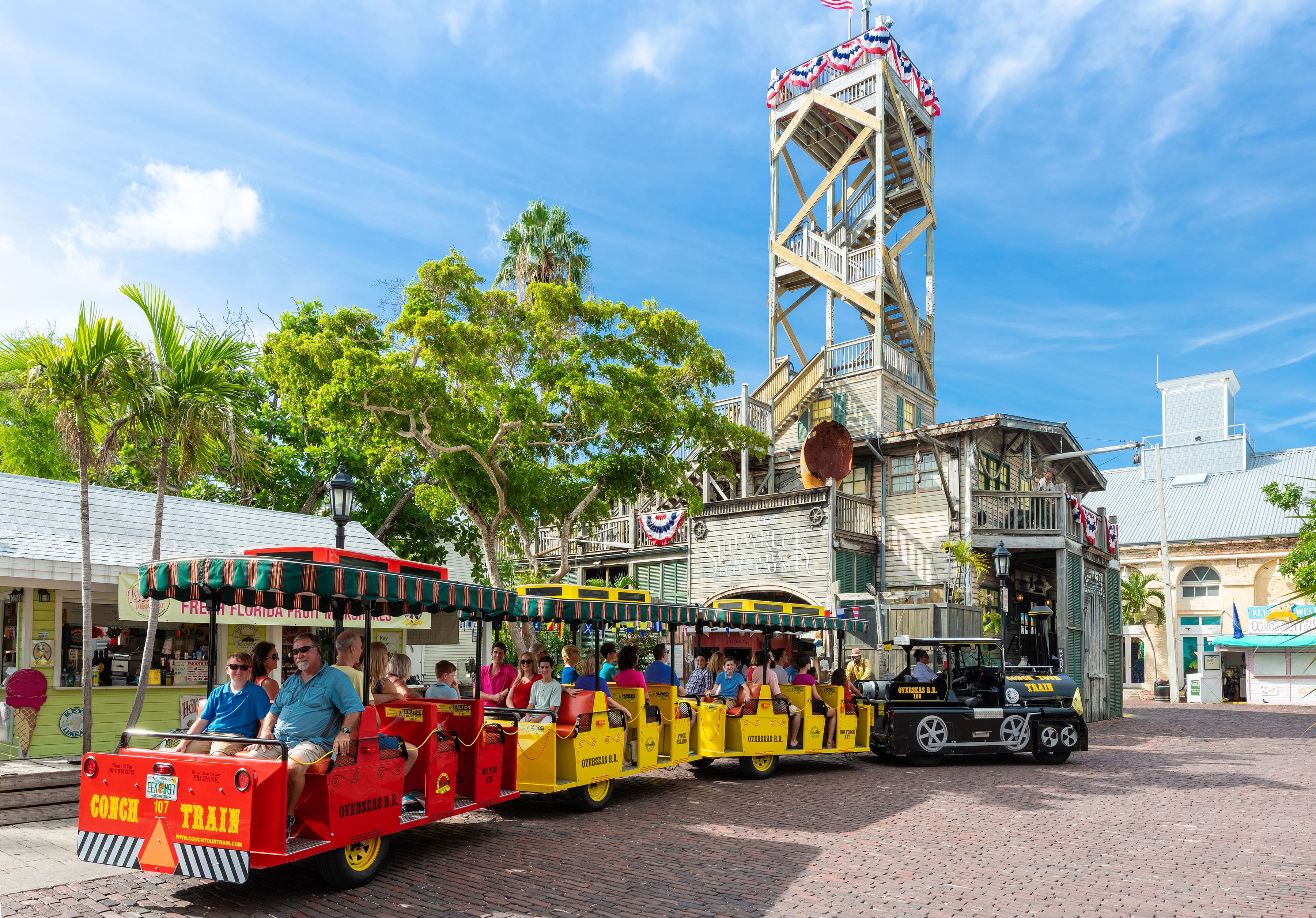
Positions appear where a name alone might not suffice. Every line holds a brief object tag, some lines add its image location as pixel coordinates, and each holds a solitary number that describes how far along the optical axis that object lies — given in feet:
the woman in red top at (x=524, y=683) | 35.83
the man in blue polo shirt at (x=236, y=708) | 23.73
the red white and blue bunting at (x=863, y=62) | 92.53
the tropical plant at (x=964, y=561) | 74.59
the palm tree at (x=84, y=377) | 33.91
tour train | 21.16
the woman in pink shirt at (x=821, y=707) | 46.93
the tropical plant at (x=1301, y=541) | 74.95
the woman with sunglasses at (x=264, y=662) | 26.58
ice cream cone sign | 41.42
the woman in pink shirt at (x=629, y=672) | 38.99
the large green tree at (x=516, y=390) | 54.60
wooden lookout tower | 88.99
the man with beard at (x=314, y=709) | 22.81
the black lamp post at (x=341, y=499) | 40.88
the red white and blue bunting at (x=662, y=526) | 89.10
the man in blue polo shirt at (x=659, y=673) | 41.47
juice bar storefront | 42.73
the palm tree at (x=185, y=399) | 36.37
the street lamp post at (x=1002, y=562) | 63.57
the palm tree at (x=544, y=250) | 99.40
